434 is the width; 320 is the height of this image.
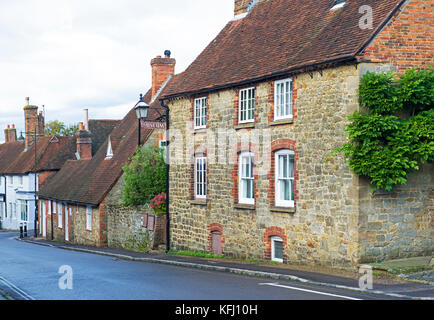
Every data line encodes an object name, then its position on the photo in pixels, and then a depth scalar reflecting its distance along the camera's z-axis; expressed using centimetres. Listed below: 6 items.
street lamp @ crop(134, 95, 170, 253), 2619
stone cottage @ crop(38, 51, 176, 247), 3250
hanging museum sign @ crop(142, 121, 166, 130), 2523
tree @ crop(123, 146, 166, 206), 2914
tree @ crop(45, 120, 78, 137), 8342
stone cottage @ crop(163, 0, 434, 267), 1689
